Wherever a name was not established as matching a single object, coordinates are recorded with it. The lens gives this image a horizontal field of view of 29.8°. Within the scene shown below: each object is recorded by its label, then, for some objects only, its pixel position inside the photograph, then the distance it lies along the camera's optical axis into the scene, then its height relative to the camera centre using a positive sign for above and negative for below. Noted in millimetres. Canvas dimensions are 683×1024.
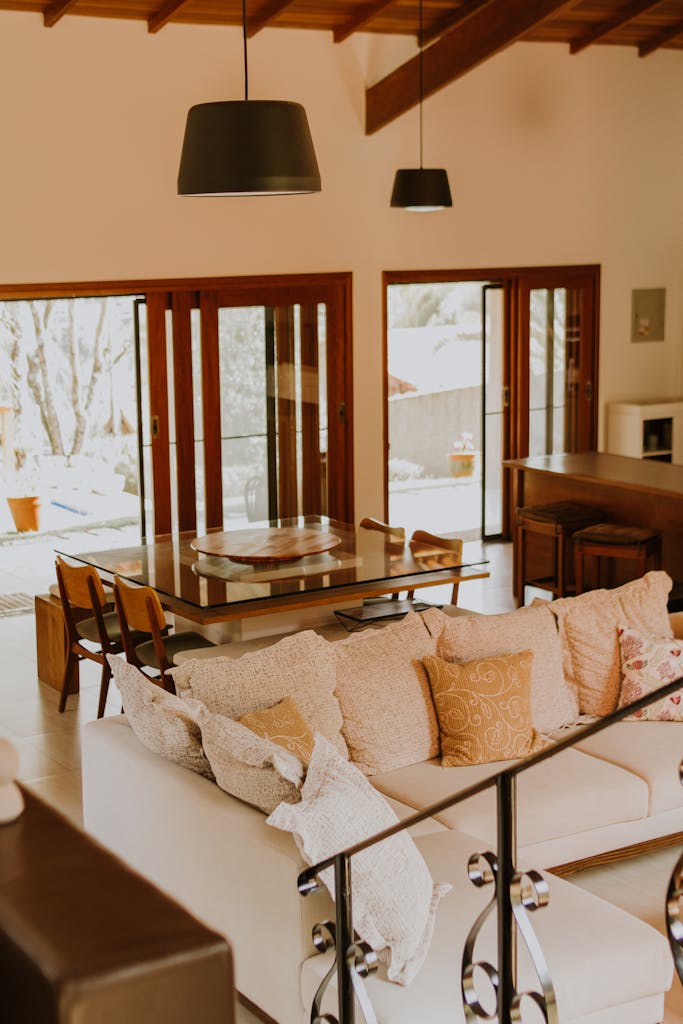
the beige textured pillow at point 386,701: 4559 -1150
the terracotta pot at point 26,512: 10570 -1050
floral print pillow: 5027 -1159
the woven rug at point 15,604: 8820 -1531
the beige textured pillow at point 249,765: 3572 -1083
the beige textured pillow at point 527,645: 4871 -1022
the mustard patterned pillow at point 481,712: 4613 -1204
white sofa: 3324 -1452
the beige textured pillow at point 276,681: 4242 -1009
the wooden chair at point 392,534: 6750 -862
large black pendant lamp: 4223 +765
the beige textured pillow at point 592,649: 5129 -1088
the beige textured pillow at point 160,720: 3963 -1047
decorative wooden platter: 6375 -837
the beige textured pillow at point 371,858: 3232 -1229
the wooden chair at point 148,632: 5734 -1177
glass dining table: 5797 -909
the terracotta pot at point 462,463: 11711 -775
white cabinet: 10984 -463
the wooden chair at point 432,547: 6453 -875
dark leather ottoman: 1301 -592
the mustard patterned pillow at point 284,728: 4086 -1112
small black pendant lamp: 8414 +1242
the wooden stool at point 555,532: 8125 -988
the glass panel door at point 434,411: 11320 -295
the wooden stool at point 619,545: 7672 -1016
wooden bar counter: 7727 -706
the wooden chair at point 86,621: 6188 -1208
